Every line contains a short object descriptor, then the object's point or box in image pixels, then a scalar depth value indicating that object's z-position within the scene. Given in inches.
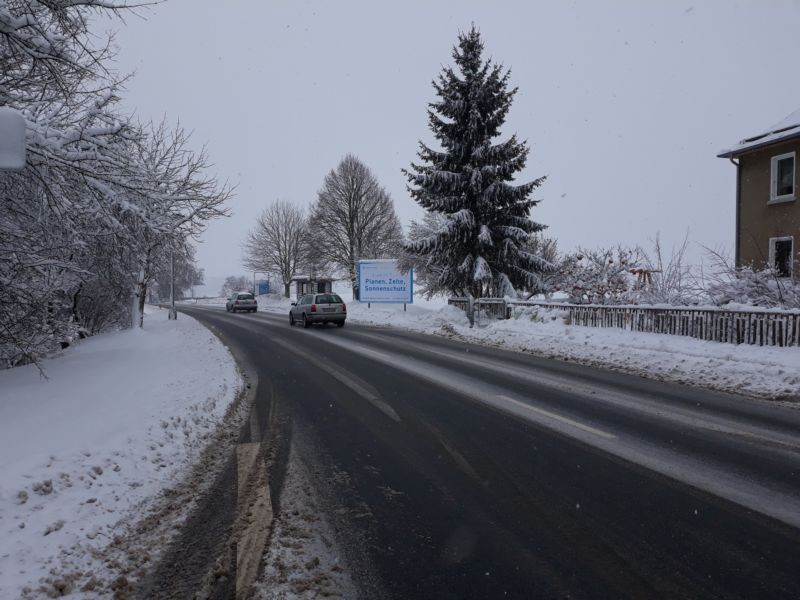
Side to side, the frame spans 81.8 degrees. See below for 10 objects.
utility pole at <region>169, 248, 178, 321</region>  1165.7
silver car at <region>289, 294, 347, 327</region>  890.1
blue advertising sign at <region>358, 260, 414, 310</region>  1160.8
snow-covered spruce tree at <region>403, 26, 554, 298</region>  794.2
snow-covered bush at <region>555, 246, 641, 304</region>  725.9
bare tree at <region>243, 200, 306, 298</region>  2244.1
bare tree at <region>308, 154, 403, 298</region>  1665.8
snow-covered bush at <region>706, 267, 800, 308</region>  459.2
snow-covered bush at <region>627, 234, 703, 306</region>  549.3
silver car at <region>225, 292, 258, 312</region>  1587.1
